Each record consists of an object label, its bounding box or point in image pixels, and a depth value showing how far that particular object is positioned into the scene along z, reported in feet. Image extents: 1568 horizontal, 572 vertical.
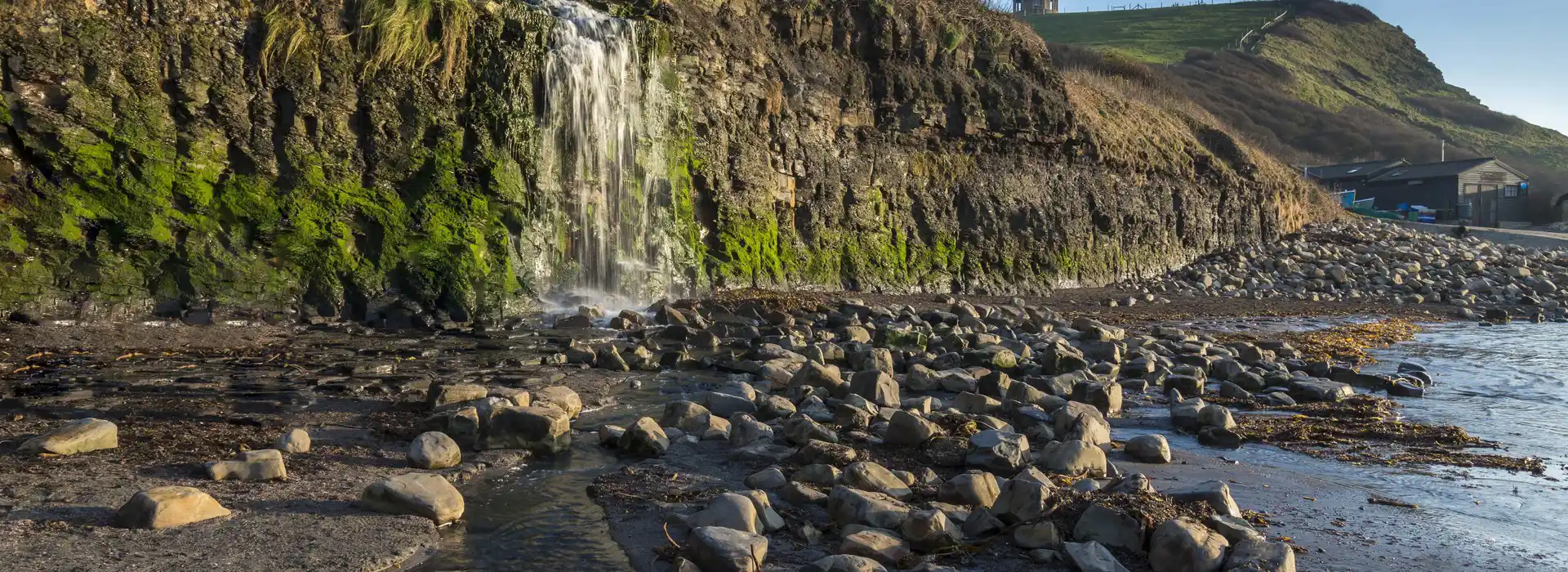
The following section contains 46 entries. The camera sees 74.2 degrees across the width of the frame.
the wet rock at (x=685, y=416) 17.72
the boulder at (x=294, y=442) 14.82
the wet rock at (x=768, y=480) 14.05
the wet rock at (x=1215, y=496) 12.50
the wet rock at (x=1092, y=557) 10.75
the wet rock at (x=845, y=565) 10.28
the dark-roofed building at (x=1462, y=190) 152.87
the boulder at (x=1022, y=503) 12.08
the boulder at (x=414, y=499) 12.07
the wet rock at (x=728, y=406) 19.15
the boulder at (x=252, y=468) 13.07
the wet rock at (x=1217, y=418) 19.36
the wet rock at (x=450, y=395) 18.69
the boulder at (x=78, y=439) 13.76
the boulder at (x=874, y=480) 13.51
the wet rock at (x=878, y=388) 20.21
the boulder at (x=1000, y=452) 15.37
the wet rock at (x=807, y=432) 16.47
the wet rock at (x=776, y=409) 18.92
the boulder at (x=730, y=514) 11.64
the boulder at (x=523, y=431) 15.80
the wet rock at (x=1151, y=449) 16.71
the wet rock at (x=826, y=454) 15.01
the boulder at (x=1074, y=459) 15.12
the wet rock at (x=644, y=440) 15.93
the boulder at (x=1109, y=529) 11.51
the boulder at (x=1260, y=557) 10.57
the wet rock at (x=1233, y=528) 11.44
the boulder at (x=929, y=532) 11.48
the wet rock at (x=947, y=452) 15.86
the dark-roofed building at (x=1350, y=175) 161.89
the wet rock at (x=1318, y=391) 23.72
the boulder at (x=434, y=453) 14.55
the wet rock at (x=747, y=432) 16.67
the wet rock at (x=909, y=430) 16.75
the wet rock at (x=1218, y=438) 18.62
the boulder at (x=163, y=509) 10.87
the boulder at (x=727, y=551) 10.53
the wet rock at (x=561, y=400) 18.80
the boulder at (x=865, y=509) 12.05
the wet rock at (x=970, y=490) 13.05
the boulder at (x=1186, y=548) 10.78
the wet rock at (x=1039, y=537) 11.62
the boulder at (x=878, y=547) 11.00
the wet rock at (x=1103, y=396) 21.67
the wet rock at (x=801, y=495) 13.14
